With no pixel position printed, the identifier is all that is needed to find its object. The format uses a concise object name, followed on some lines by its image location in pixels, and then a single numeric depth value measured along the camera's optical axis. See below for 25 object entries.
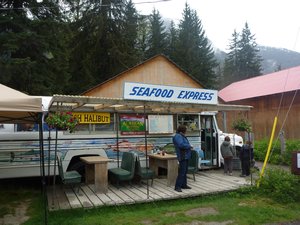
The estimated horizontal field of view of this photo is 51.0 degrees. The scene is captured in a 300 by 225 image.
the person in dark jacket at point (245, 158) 10.34
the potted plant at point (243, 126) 9.99
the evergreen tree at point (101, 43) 22.45
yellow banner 9.16
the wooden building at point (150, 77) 17.92
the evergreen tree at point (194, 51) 32.50
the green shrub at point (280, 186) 7.75
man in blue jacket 8.12
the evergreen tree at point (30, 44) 13.16
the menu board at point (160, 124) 10.27
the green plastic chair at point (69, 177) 7.60
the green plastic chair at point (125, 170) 8.40
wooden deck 7.27
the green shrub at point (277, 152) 14.22
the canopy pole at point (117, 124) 9.62
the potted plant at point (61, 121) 6.94
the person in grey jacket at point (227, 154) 10.68
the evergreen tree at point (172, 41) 35.06
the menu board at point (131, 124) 9.80
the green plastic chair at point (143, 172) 8.59
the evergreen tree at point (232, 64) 53.91
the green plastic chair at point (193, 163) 9.35
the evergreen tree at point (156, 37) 35.23
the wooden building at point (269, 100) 19.55
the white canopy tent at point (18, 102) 5.42
